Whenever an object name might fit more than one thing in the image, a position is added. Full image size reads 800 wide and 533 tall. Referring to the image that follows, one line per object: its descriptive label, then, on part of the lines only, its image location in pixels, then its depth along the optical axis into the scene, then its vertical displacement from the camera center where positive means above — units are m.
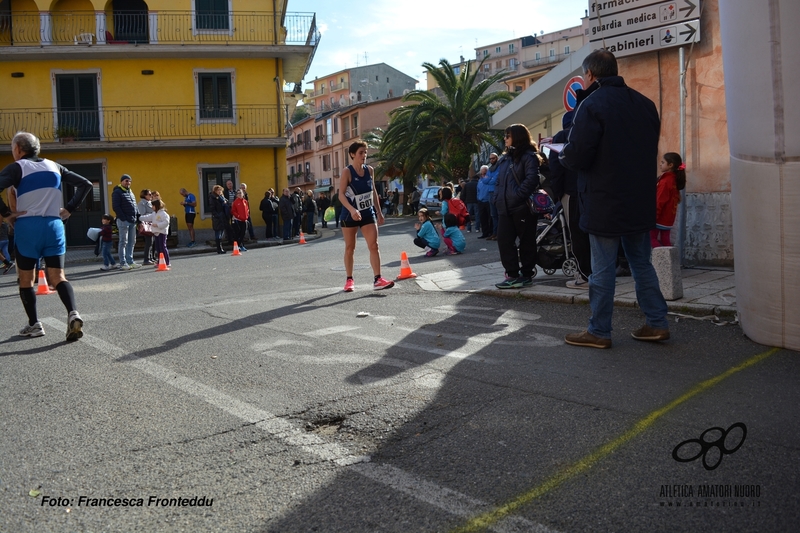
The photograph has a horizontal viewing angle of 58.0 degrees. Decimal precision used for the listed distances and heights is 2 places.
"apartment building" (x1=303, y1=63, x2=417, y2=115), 97.75 +20.63
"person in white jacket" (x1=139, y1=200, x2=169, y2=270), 16.75 +0.43
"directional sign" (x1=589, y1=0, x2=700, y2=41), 9.60 +2.83
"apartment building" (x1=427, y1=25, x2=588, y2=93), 101.94 +26.35
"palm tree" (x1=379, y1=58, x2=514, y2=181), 35.81 +5.47
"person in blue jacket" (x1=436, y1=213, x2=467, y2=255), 15.09 -0.12
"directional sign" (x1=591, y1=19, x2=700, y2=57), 9.62 +2.55
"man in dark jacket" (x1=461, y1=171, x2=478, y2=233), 21.28 +1.12
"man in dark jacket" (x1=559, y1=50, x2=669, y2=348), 5.43 +0.33
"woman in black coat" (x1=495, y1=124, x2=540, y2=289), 8.59 +0.28
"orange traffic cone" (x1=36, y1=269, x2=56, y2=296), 11.42 -0.64
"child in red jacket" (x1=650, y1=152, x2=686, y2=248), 8.75 +0.41
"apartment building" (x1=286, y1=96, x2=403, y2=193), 73.94 +11.15
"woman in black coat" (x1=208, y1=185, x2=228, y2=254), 21.16 +0.84
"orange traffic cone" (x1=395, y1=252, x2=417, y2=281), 11.12 -0.57
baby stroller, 9.38 -0.28
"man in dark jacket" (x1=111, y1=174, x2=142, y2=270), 16.11 +0.66
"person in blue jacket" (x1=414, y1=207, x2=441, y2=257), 14.88 -0.07
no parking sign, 10.16 +1.91
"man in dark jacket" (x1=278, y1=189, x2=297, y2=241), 25.70 +0.96
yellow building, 29.69 +6.46
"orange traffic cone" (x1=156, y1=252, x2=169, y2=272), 15.77 -0.50
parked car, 36.85 +1.70
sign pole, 9.76 +1.21
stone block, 7.24 -0.51
